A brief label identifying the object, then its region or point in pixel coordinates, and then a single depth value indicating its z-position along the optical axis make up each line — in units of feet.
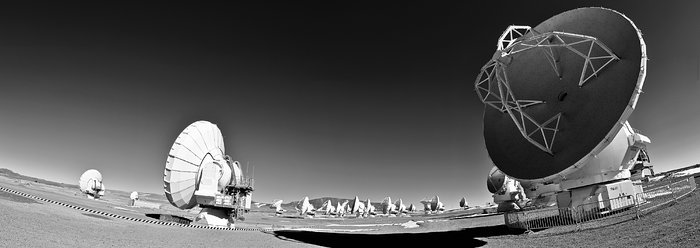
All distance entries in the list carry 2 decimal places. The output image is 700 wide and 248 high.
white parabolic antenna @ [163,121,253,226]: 89.20
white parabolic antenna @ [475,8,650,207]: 51.62
